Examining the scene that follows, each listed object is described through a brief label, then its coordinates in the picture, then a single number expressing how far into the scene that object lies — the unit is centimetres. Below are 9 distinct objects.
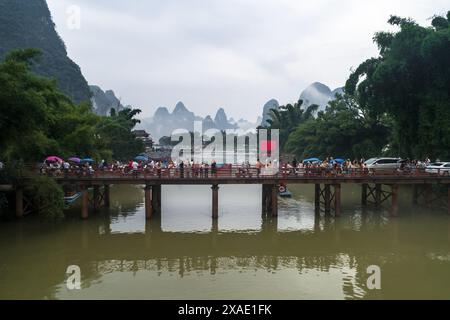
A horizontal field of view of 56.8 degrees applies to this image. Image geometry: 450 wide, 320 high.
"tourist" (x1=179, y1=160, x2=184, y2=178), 2786
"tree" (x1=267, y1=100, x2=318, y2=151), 9094
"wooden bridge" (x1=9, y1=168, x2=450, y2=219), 2744
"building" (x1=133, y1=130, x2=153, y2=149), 11670
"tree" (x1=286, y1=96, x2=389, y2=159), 5684
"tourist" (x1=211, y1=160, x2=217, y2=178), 2808
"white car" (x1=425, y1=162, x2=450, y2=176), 3002
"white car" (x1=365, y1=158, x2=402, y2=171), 3612
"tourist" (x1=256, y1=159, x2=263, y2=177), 2829
